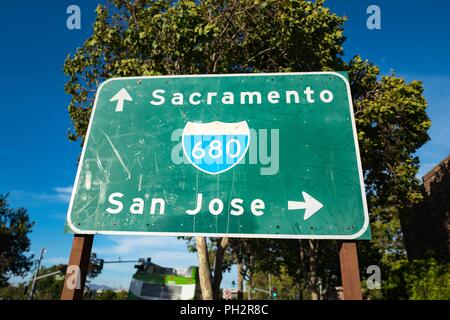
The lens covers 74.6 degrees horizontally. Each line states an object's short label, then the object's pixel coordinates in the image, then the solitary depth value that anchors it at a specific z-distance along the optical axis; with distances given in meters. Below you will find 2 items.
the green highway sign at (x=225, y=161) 2.45
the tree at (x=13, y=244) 32.78
